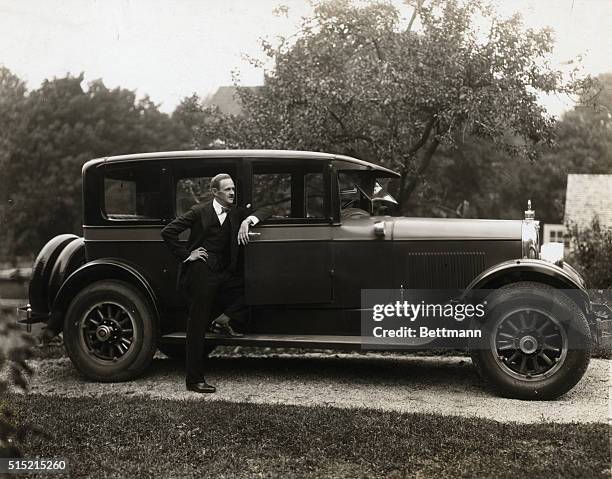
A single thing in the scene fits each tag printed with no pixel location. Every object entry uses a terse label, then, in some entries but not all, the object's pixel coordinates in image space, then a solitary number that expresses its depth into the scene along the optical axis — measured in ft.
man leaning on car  18.94
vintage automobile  18.11
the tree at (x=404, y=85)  39.99
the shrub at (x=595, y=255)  41.16
